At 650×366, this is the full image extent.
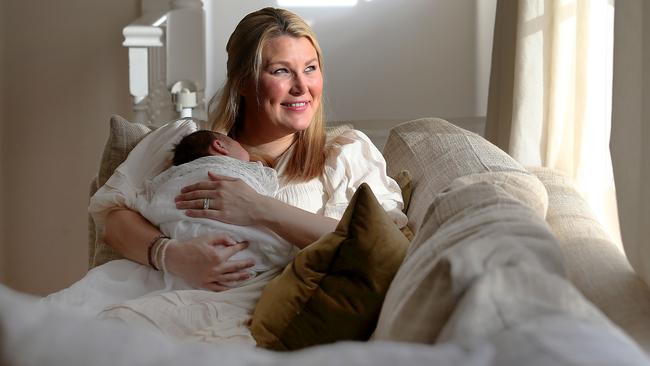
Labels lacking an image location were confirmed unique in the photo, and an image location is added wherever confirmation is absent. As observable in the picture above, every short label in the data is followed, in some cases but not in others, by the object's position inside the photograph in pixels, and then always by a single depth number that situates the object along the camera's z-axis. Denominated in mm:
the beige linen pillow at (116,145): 2629
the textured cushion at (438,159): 2256
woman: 1964
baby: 2170
